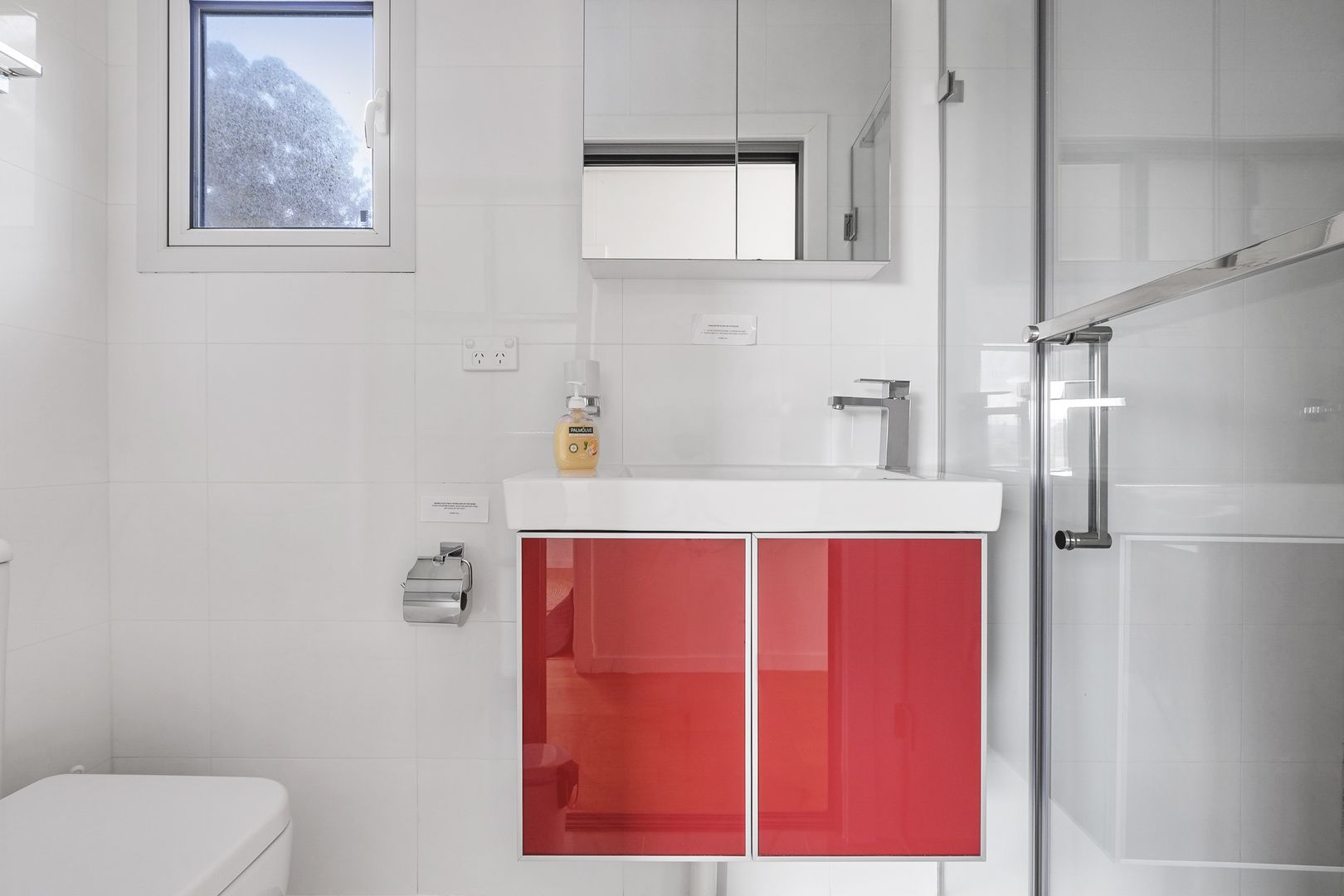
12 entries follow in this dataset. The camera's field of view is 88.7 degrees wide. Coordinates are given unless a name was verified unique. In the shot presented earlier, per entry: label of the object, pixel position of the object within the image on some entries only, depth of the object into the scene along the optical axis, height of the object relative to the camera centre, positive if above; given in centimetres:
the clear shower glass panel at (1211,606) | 64 -18
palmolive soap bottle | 128 +0
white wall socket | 144 +19
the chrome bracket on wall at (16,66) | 105 +60
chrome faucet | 136 +4
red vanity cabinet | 109 -39
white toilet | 84 -53
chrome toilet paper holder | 136 -29
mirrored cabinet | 132 +59
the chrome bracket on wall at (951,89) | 137 +72
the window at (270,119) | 148 +71
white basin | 108 -10
